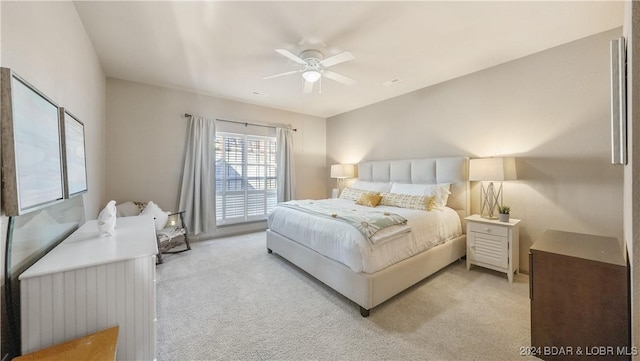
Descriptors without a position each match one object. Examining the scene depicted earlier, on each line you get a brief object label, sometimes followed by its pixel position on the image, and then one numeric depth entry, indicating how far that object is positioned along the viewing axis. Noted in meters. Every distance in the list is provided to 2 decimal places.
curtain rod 4.08
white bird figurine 1.62
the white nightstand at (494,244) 2.67
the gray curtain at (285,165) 5.09
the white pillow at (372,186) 4.03
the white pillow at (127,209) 3.34
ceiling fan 2.43
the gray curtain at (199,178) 4.05
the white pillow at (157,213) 3.40
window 4.51
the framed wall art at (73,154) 1.58
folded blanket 2.17
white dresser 1.04
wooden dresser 1.34
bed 2.07
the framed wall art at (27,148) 0.97
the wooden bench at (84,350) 0.96
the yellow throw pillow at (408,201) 3.12
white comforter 2.10
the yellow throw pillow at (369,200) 3.60
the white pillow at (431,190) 3.30
